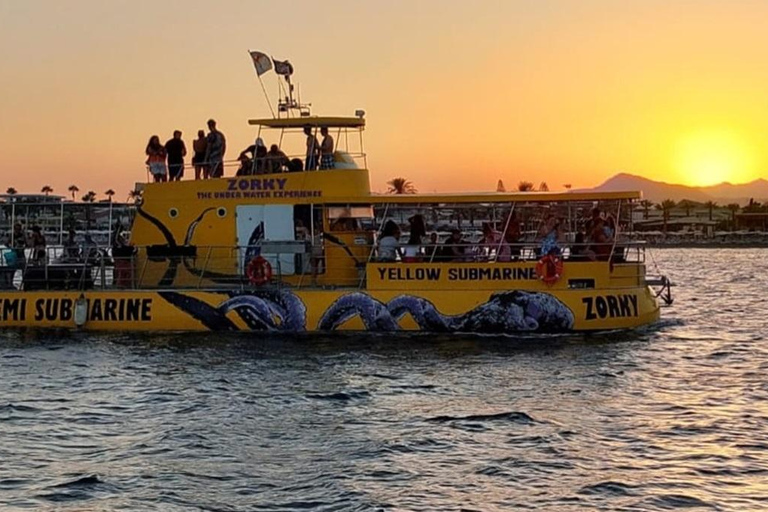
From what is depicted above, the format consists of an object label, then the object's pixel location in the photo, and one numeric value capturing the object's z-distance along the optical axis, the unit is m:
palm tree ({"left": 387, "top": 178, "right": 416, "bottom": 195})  62.66
